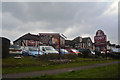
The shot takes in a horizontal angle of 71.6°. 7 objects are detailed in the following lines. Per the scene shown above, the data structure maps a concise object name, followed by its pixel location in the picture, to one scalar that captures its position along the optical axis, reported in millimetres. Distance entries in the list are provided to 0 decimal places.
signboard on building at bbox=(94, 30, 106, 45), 15502
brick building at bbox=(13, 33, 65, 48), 10687
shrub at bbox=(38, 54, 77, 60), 9332
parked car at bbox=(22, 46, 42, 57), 12034
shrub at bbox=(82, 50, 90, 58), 13592
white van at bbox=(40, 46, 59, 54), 11627
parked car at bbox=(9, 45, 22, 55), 10387
